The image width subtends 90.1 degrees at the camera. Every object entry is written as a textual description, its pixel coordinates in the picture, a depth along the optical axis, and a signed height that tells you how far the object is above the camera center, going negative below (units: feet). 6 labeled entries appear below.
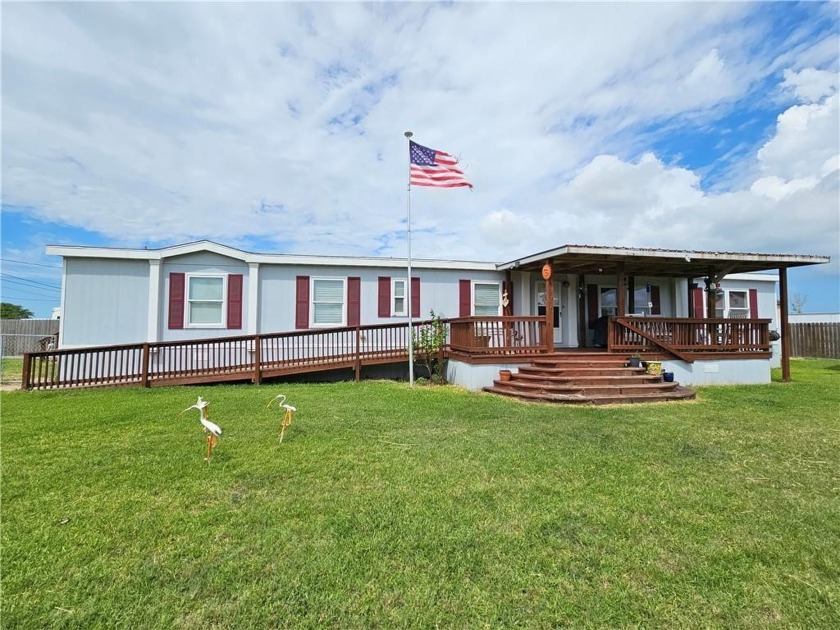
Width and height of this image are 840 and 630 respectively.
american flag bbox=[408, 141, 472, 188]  30.12 +11.63
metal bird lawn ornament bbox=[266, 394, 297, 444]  15.30 -3.25
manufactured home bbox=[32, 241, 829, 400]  31.86 +2.31
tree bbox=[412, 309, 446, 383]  34.55 -1.35
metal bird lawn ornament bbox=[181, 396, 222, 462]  12.67 -3.03
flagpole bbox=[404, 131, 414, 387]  31.22 -1.71
